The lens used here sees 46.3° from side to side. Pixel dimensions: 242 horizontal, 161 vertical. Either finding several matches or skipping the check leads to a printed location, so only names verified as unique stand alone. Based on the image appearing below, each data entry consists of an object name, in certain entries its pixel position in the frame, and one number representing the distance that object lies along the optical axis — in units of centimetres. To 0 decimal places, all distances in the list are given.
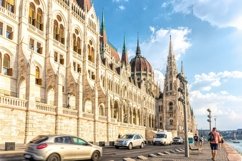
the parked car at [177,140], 5412
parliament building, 2848
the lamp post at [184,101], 2011
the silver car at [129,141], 2984
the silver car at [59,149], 1379
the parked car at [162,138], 4478
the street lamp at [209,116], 3341
